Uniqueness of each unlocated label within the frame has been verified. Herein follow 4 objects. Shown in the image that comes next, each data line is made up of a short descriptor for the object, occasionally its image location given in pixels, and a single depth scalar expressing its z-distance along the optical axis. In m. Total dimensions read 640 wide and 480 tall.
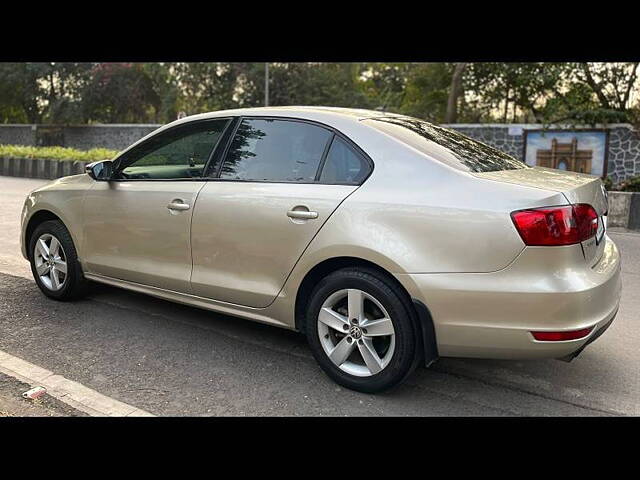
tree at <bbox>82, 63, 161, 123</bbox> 30.94
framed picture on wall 14.63
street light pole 24.91
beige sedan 2.87
